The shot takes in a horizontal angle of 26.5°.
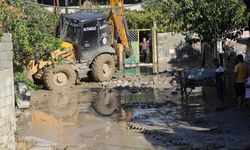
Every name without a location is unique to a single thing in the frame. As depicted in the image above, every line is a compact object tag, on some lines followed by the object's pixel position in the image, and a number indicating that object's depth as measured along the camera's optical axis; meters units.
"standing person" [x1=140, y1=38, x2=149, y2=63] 31.12
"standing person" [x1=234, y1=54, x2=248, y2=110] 13.87
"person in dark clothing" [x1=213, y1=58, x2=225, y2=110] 14.30
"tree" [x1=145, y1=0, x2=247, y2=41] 18.20
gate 30.42
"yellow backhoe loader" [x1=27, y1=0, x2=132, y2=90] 20.31
